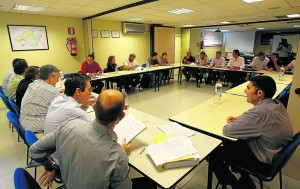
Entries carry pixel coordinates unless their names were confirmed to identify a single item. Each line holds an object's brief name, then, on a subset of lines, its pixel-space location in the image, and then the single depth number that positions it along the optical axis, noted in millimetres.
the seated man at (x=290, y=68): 5503
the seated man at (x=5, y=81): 3538
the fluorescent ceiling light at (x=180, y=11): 5197
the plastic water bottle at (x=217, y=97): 2598
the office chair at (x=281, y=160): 1382
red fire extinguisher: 5901
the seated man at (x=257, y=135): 1450
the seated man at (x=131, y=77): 6125
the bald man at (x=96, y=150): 880
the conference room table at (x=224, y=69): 5483
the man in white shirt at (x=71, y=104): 1457
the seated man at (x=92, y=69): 5051
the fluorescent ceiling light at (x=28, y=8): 4164
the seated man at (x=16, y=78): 2986
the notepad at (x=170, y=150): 1243
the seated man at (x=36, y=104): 2086
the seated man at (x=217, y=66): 6711
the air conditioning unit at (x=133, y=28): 7155
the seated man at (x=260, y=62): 5914
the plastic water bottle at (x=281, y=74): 4400
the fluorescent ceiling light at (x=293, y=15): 6180
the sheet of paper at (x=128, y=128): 1469
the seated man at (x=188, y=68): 7523
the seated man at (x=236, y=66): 6138
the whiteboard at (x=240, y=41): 13109
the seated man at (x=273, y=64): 5662
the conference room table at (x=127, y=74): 4807
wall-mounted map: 4831
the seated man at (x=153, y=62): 6834
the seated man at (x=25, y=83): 2635
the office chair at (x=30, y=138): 1414
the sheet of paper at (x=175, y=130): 1680
